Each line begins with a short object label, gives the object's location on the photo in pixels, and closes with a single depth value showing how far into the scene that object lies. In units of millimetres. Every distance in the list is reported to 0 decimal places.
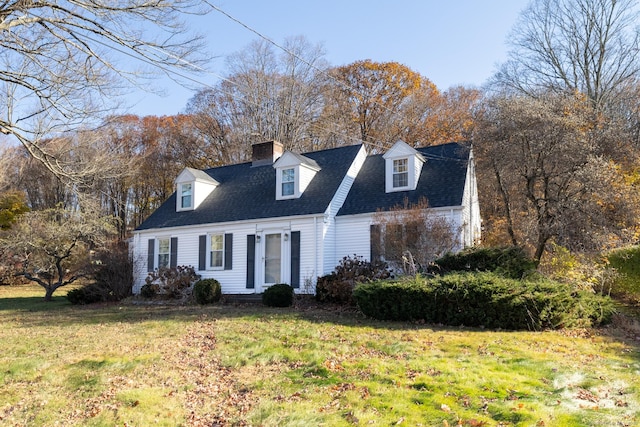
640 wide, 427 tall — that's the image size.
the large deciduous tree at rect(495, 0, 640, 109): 24577
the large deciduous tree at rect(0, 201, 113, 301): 19188
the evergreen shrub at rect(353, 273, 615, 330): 10188
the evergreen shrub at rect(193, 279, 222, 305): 17266
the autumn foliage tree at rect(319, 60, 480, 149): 30062
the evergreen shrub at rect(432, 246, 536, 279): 12008
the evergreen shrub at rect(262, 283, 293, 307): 15609
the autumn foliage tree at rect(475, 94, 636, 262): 13922
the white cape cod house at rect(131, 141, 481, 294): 17094
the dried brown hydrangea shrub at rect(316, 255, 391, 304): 14953
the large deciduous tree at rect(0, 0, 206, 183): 8828
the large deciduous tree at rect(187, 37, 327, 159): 31891
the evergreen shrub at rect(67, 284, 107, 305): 18859
